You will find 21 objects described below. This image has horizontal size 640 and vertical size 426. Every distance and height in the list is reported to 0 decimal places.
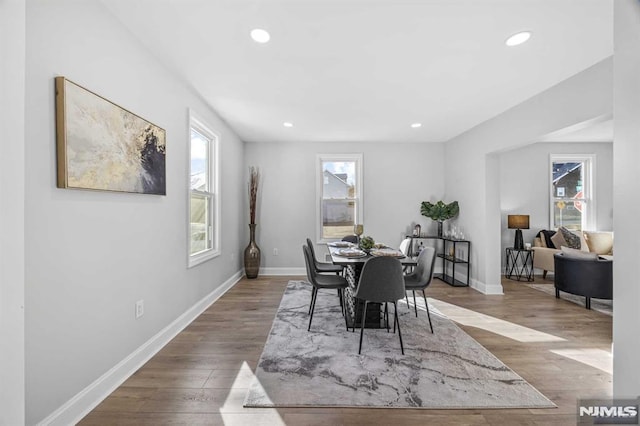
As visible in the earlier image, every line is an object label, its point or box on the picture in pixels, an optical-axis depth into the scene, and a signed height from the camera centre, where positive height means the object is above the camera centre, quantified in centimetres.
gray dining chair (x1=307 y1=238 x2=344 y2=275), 382 -76
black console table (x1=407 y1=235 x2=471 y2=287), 501 -81
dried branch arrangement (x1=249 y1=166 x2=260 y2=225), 554 +40
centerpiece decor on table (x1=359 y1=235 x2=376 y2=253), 329 -37
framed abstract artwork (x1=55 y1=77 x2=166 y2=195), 164 +43
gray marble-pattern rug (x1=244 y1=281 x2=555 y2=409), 195 -123
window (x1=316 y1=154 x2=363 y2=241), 589 +31
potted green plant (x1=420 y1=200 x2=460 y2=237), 536 +2
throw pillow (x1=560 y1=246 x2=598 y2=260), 384 -57
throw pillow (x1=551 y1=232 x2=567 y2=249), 540 -52
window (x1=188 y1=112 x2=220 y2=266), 378 +22
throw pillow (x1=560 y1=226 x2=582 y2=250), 525 -49
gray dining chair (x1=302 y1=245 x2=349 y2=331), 313 -75
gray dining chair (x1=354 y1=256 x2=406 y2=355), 254 -61
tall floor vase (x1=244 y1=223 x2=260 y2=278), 538 -89
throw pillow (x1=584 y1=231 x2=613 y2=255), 527 -54
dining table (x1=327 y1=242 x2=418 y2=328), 295 -74
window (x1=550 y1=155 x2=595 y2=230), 592 +39
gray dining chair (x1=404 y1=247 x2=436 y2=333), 304 -65
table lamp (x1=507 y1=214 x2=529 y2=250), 538 -23
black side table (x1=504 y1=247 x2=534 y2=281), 564 -101
